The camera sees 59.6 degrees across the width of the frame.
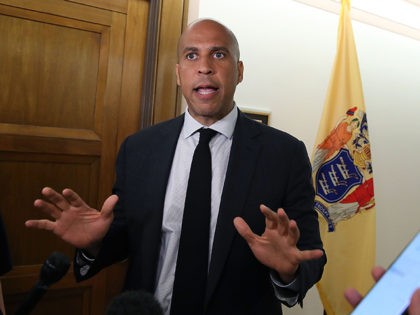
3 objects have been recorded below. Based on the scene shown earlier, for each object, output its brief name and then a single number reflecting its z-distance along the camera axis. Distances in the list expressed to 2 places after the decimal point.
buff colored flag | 2.19
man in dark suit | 1.13
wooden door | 1.60
